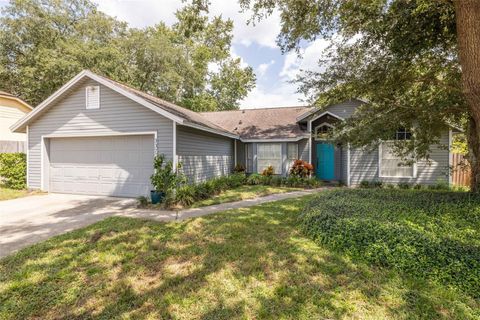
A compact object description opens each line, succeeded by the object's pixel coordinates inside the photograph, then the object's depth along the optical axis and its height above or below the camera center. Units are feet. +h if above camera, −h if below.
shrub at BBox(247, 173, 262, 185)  41.09 -3.67
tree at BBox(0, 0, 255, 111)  63.72 +30.67
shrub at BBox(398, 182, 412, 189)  36.45 -4.21
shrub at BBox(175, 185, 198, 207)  25.43 -4.06
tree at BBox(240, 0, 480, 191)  19.10 +8.13
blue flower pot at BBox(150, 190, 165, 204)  25.49 -4.03
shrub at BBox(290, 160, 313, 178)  40.04 -1.96
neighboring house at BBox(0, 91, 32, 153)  49.14 +9.04
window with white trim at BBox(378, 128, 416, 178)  37.27 -1.55
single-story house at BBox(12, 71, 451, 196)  28.81 +1.50
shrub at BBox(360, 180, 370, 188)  37.55 -4.14
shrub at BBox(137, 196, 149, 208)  25.18 -4.64
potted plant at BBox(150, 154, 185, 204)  25.31 -2.64
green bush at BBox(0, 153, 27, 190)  33.76 -1.70
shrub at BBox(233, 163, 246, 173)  45.50 -2.18
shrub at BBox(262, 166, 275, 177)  42.40 -2.57
